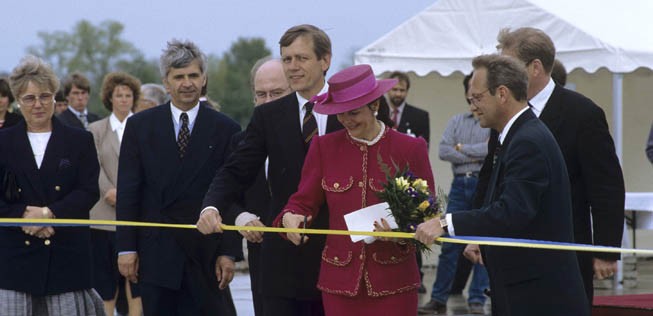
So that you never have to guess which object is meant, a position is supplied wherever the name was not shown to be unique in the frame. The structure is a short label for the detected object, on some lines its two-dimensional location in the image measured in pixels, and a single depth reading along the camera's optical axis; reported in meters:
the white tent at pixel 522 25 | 26.58
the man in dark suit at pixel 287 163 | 12.81
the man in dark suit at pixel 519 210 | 10.91
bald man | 15.32
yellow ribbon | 11.02
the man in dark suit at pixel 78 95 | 24.94
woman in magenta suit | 11.69
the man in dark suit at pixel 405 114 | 27.65
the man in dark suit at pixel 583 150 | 12.89
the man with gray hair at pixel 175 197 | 14.20
